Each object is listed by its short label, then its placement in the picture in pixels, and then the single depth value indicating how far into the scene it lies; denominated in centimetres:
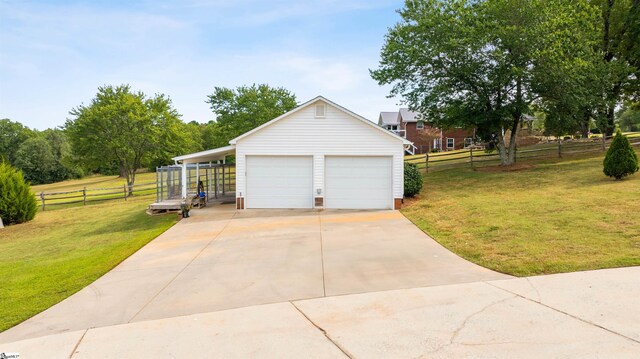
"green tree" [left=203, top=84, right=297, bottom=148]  3716
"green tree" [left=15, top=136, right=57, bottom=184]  5800
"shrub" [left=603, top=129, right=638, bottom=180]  1545
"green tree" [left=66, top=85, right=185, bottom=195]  2806
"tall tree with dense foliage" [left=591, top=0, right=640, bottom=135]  2420
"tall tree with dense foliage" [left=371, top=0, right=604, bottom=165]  2011
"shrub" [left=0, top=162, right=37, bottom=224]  1844
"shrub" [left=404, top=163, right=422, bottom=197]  1678
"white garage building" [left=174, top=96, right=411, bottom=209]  1583
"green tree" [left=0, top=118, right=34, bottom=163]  6706
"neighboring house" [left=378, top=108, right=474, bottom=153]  4740
